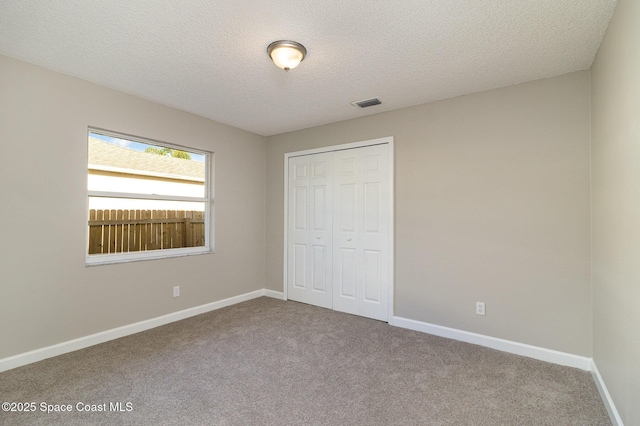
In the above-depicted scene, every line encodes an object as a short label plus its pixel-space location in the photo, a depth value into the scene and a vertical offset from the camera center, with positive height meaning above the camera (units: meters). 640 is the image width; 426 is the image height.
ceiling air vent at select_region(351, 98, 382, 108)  3.21 +1.25
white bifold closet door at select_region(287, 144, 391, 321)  3.57 -0.20
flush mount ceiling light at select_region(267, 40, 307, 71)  2.15 +1.21
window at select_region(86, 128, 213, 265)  2.98 +0.18
